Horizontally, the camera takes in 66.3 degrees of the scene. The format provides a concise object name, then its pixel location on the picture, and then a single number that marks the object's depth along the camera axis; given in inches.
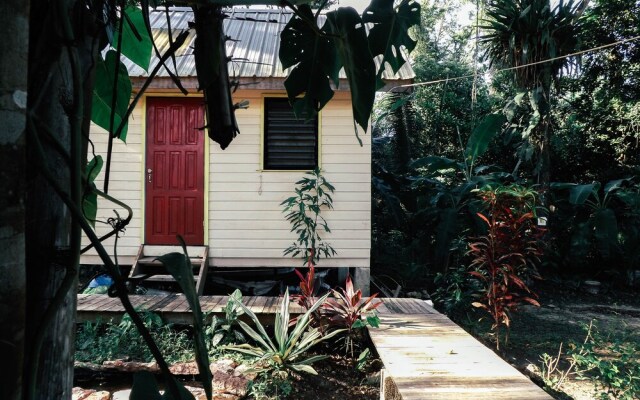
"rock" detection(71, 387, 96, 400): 136.3
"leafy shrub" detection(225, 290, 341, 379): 167.6
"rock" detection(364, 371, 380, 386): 174.9
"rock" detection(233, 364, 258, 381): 158.7
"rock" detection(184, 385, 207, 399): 144.3
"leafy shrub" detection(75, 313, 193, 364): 178.9
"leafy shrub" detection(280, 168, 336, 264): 246.8
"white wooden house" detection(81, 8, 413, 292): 260.1
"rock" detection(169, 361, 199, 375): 153.6
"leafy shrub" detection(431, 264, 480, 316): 264.8
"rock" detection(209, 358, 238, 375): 156.4
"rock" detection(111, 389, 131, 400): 146.7
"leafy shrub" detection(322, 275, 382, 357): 186.7
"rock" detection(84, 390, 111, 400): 138.2
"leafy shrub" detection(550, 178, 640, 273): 349.1
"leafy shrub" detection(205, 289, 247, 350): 190.1
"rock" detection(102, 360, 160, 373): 164.6
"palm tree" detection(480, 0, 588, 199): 342.3
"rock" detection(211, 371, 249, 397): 147.4
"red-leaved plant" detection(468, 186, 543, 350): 196.3
